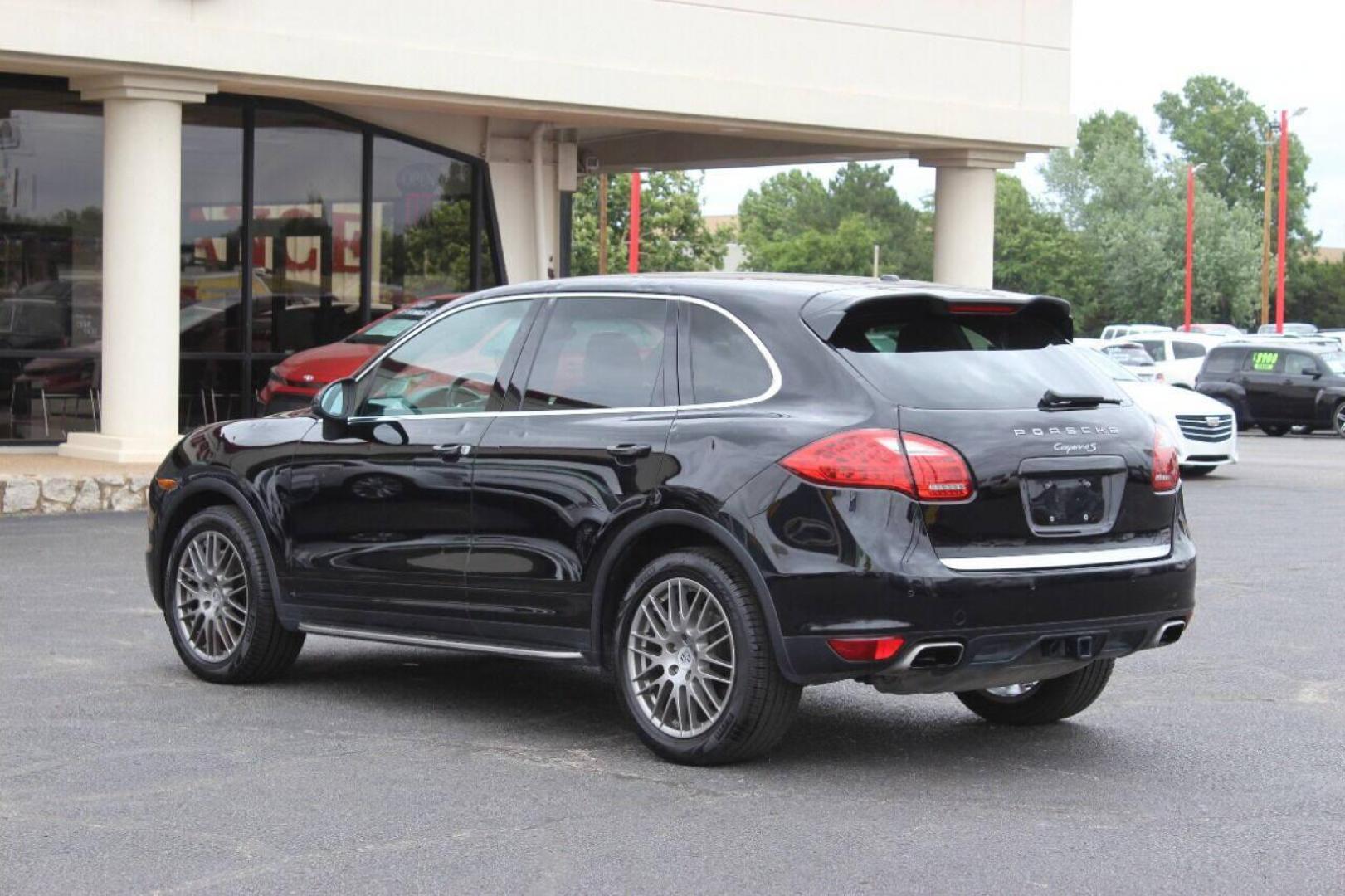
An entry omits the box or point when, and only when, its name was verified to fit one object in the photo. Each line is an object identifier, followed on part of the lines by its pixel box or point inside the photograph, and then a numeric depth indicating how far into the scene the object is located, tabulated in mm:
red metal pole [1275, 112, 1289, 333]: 62053
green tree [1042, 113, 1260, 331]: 96688
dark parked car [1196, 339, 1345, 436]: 34500
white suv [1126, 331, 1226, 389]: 41250
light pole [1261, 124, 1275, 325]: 75188
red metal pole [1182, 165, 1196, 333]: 82250
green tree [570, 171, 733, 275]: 68188
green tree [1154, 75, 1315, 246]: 128375
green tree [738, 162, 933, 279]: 121312
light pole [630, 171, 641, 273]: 42625
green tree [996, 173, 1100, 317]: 106688
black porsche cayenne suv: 6609
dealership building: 18156
